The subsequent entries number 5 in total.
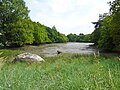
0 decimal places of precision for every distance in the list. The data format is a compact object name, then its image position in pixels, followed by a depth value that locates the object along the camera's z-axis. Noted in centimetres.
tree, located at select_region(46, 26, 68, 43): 3718
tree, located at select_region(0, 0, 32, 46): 1658
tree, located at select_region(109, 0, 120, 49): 912
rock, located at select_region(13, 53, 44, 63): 610
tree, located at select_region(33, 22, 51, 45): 2429
